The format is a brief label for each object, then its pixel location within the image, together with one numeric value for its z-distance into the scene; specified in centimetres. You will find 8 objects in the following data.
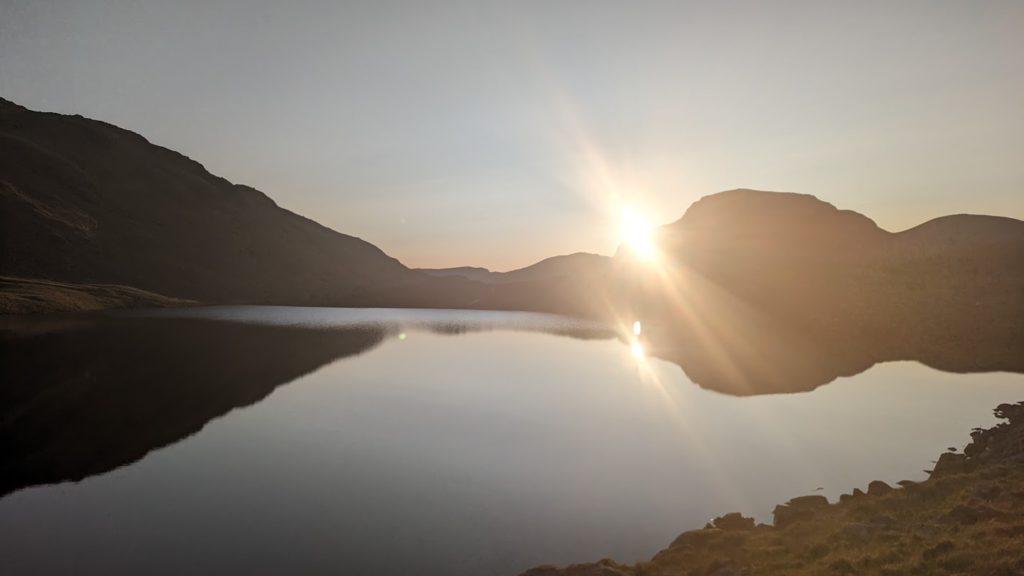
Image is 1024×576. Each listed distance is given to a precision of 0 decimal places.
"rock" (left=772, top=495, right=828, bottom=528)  1834
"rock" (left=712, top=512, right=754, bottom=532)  1778
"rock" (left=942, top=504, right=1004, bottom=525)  1478
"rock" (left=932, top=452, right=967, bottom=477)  2231
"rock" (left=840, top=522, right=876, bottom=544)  1476
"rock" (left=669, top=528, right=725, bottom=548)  1614
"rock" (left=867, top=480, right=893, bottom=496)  2002
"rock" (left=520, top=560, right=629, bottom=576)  1364
